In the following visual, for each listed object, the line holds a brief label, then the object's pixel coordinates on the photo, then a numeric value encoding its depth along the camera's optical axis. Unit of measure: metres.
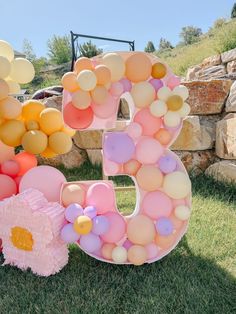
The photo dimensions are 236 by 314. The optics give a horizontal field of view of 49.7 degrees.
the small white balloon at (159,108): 1.42
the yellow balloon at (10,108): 1.51
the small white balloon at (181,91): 1.45
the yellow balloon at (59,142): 1.57
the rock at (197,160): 2.73
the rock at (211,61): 5.00
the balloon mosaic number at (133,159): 1.42
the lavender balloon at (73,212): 1.41
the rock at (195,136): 2.65
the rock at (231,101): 2.57
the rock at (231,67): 4.42
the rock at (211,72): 4.23
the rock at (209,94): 2.66
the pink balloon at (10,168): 1.66
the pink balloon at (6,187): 1.60
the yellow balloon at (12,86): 1.64
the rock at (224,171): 2.43
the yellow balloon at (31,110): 1.61
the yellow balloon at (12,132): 1.53
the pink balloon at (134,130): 1.45
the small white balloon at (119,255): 1.44
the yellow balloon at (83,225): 1.37
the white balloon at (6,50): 1.61
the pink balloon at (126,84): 1.46
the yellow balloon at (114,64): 1.40
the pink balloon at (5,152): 1.72
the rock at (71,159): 3.25
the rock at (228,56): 4.70
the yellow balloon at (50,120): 1.57
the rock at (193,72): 4.73
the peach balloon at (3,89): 1.48
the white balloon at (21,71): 1.61
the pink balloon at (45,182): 1.52
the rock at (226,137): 2.42
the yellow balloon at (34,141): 1.52
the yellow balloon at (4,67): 1.49
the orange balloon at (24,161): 1.71
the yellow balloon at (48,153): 1.62
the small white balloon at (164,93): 1.43
